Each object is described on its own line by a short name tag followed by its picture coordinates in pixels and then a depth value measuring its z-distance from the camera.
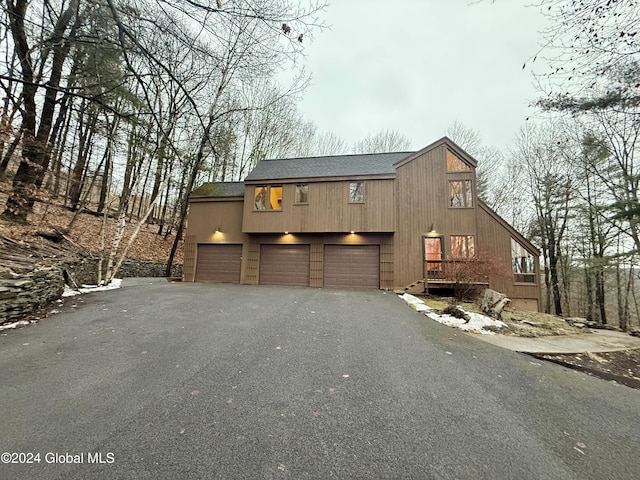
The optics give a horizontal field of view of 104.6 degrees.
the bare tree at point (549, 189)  13.09
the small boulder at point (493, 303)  6.09
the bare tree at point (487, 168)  16.55
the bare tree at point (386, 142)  19.55
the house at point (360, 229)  10.30
